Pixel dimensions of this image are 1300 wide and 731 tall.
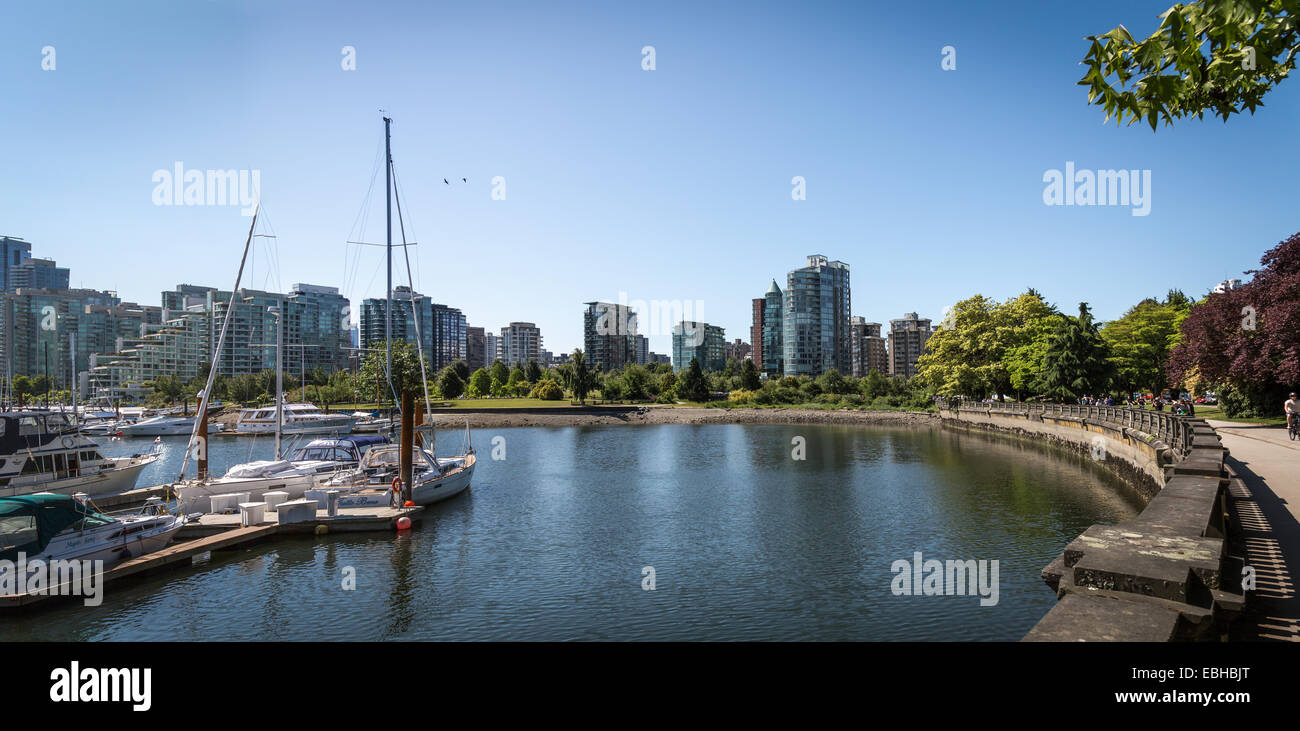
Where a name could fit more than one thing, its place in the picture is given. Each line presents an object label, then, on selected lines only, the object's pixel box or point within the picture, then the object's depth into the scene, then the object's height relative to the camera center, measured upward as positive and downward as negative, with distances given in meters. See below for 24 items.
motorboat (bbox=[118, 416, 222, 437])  78.88 -6.19
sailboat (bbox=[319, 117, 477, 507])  27.73 -4.92
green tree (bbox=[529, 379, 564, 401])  117.81 -3.52
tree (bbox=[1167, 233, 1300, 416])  32.84 +1.33
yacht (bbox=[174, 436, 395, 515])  27.11 -4.45
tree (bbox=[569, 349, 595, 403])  110.69 -1.40
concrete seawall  3.81 -1.48
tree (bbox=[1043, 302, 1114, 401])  63.47 +0.06
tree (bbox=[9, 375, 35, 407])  109.87 -1.15
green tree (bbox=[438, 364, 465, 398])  112.82 -1.64
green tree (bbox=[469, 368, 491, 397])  125.25 -2.05
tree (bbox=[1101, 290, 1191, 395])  67.88 +2.14
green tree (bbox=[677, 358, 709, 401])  118.56 -2.85
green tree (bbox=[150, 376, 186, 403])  120.00 -2.28
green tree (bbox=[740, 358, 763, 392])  117.54 -1.91
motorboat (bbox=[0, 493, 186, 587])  17.12 -4.34
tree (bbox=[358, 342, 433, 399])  92.25 +0.45
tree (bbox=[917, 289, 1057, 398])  76.38 +2.51
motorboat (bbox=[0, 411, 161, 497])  27.42 -3.71
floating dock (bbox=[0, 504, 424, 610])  19.84 -5.58
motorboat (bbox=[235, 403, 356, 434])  71.00 -5.32
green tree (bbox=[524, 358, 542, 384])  138.80 -0.13
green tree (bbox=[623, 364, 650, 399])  120.50 -2.53
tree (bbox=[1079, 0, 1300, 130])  4.08 +2.11
